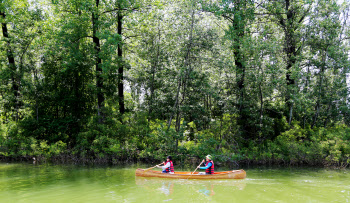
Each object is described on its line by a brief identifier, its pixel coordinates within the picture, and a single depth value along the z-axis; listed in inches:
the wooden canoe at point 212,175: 534.0
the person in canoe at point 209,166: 550.7
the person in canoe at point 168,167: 560.7
